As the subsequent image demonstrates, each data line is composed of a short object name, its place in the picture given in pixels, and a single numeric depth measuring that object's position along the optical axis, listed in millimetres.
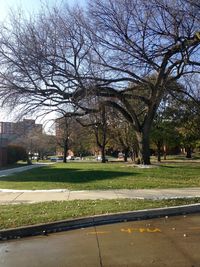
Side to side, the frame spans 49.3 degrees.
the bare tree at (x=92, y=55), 11611
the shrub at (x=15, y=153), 25418
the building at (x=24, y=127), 14046
